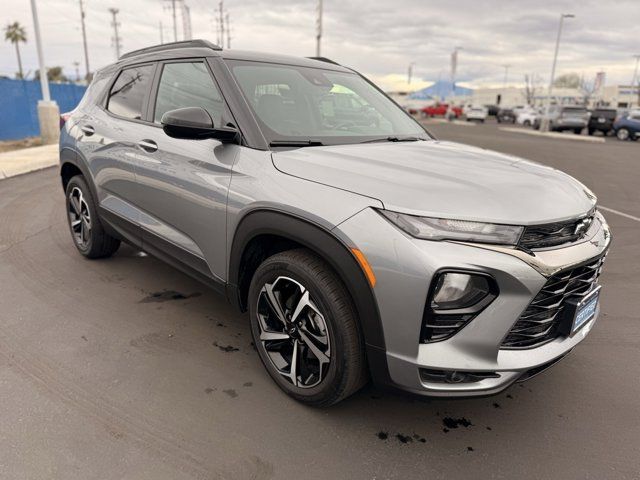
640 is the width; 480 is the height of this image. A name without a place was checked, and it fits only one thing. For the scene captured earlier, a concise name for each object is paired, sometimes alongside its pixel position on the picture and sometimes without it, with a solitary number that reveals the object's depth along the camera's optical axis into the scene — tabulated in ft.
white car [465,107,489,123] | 153.57
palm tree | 253.85
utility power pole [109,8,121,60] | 219.20
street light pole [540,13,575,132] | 99.35
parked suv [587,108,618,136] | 89.51
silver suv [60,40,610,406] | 6.40
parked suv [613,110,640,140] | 78.89
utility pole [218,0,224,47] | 210.38
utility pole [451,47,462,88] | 230.19
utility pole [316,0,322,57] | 102.53
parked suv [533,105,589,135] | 94.27
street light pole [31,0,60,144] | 49.24
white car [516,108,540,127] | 133.08
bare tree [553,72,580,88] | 350.02
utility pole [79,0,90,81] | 190.11
